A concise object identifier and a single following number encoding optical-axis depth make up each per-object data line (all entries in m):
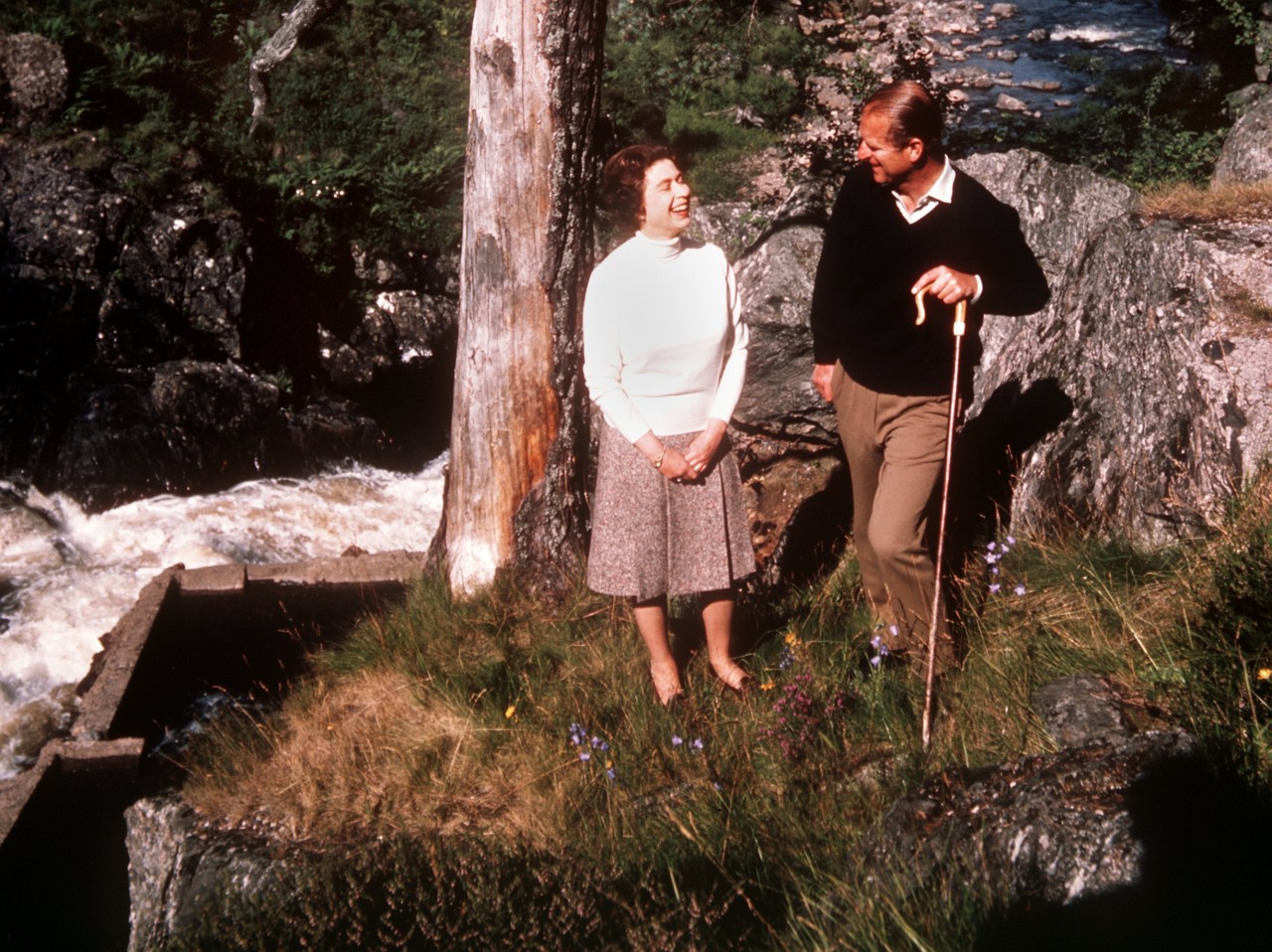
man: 3.83
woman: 3.95
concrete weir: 4.96
